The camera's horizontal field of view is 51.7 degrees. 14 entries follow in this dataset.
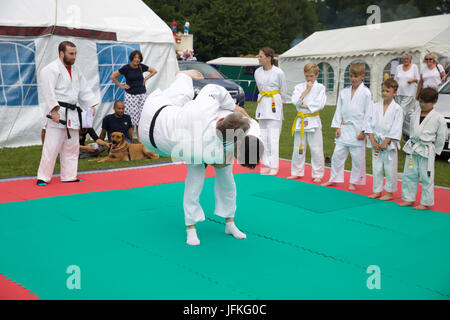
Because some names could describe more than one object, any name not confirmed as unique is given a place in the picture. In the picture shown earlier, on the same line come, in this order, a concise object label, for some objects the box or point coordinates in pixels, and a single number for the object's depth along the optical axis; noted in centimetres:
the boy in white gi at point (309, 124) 649
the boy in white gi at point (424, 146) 508
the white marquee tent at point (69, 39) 888
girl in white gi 673
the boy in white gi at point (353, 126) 605
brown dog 797
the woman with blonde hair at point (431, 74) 926
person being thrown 335
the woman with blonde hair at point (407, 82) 1010
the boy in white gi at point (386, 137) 559
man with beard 609
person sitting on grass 841
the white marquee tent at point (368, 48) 1541
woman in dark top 902
